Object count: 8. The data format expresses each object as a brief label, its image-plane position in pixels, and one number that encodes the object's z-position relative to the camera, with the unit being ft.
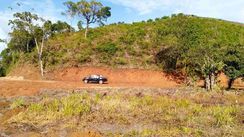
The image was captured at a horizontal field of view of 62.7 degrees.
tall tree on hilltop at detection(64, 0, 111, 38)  113.07
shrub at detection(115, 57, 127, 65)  102.49
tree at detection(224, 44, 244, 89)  77.97
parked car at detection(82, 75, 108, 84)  90.68
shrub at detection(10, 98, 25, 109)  45.33
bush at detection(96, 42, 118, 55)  107.81
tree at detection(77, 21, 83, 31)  127.32
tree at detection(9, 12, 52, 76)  101.23
